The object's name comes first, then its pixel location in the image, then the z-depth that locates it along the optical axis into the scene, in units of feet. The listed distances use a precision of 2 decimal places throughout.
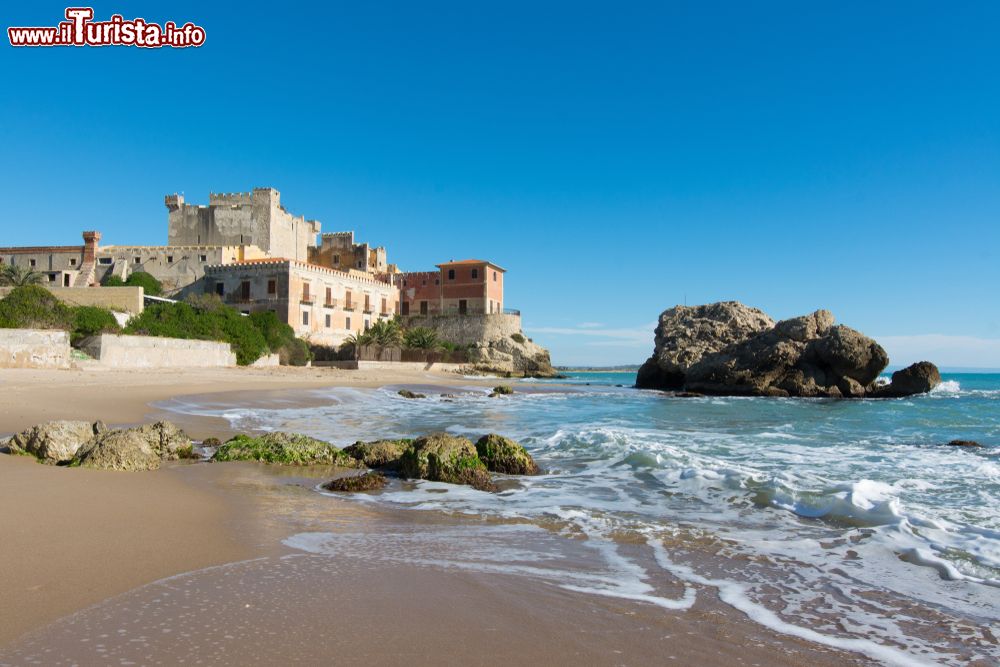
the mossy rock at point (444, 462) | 27.27
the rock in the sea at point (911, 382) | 116.57
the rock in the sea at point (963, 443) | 42.47
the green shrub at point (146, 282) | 150.82
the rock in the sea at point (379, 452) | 30.60
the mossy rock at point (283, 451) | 30.60
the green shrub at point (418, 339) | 166.91
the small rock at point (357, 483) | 25.04
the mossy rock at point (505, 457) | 30.14
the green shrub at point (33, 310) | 87.10
